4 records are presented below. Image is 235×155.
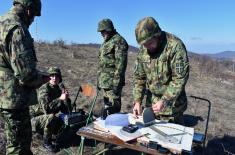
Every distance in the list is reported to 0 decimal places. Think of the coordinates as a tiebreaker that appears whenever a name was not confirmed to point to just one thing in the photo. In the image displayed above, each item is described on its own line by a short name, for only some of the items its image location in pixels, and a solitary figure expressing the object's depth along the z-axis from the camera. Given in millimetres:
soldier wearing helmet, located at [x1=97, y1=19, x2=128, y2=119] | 3633
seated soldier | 3262
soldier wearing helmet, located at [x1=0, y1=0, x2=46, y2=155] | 2154
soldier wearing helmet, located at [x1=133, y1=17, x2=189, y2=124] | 2345
